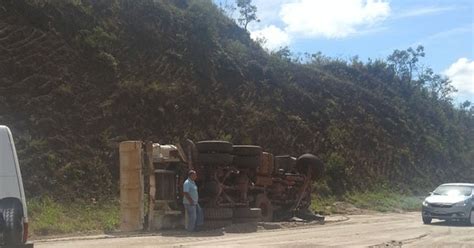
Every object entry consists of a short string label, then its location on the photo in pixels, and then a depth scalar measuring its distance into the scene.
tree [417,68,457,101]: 67.88
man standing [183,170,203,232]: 16.89
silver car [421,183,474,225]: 22.69
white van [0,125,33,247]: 7.52
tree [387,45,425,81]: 63.66
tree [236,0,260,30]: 49.41
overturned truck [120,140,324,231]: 17.03
